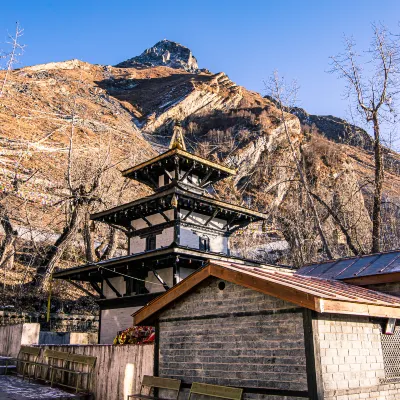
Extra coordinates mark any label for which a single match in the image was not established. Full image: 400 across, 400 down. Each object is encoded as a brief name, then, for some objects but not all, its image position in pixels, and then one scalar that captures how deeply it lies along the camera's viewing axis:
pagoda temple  17.66
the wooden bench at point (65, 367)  11.90
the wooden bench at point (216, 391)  7.92
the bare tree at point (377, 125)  24.00
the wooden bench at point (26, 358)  14.43
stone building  7.31
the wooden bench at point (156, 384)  9.18
